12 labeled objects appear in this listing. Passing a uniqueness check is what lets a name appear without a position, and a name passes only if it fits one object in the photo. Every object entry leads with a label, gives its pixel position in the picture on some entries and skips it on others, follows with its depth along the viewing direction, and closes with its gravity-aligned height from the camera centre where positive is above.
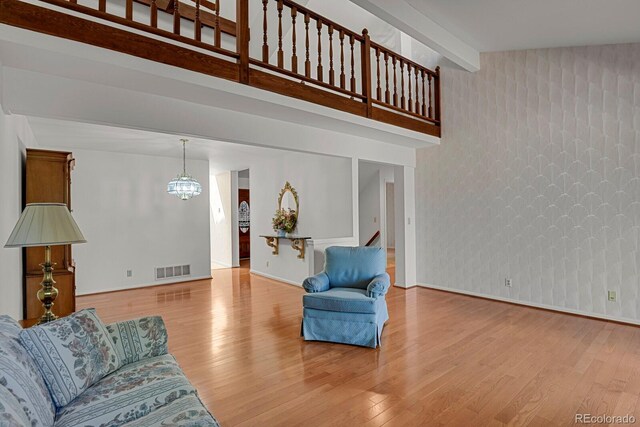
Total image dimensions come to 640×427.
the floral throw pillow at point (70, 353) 1.60 -0.64
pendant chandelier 5.88 +0.53
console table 6.03 -0.46
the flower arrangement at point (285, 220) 6.51 -0.07
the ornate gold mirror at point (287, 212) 6.52 +0.08
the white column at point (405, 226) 6.05 -0.20
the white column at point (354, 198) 5.35 +0.25
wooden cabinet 3.66 -0.29
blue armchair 3.46 -0.84
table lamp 2.04 -0.05
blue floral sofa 1.38 -0.76
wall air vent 6.72 -1.02
